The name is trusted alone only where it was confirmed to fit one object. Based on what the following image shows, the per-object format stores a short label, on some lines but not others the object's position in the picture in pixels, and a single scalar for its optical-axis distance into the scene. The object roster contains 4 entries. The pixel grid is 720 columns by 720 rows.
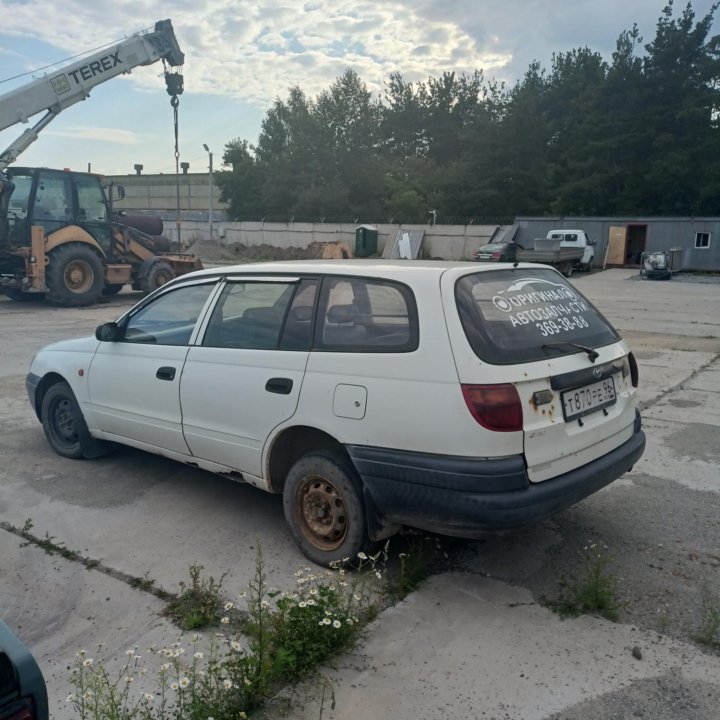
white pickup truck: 27.13
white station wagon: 3.14
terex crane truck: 14.66
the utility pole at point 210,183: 42.73
